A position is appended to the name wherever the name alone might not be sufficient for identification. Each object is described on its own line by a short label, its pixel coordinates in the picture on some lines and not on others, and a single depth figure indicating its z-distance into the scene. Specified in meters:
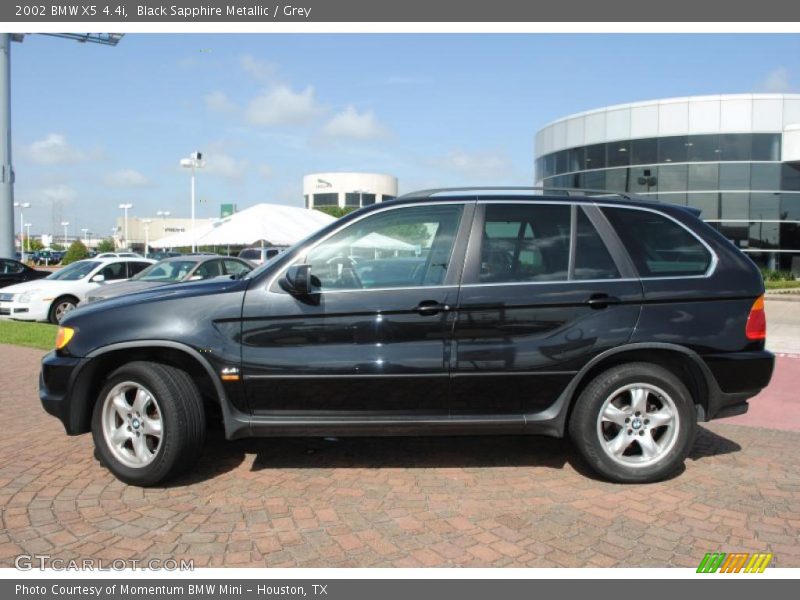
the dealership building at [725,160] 25.22
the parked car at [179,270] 11.93
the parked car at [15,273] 17.14
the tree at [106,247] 66.50
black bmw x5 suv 3.93
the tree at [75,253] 45.33
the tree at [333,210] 71.71
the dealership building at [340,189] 100.75
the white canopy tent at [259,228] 18.09
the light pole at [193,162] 34.25
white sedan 12.86
